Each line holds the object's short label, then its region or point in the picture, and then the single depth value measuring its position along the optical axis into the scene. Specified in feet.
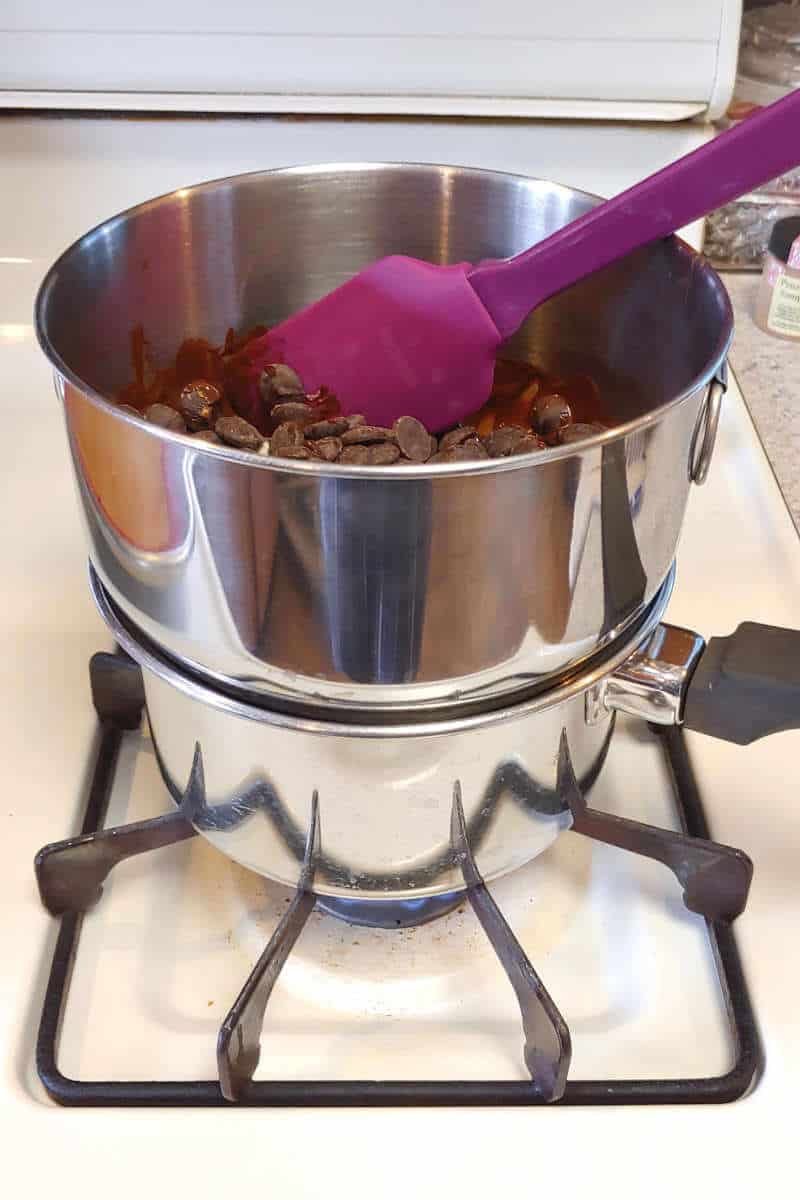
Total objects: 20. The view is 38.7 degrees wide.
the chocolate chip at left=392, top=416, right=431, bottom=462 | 1.45
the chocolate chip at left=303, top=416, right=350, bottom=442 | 1.49
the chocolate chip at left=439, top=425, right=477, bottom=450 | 1.53
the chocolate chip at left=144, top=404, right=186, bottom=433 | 1.48
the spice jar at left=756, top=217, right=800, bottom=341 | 2.52
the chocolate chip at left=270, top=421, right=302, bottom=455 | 1.44
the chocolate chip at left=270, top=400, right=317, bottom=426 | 1.57
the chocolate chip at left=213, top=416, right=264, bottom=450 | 1.44
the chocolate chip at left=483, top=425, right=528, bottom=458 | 1.51
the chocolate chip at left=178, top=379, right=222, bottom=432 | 1.64
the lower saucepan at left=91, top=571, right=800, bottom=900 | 1.39
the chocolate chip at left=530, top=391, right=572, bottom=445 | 1.61
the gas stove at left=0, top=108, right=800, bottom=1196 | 1.29
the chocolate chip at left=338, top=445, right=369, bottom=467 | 1.41
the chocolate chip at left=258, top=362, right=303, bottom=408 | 1.67
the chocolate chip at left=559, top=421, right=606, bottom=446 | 1.44
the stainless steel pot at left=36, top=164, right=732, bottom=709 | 1.09
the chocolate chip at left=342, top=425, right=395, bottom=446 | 1.45
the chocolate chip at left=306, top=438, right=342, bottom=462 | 1.41
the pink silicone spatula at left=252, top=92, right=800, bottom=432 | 1.40
